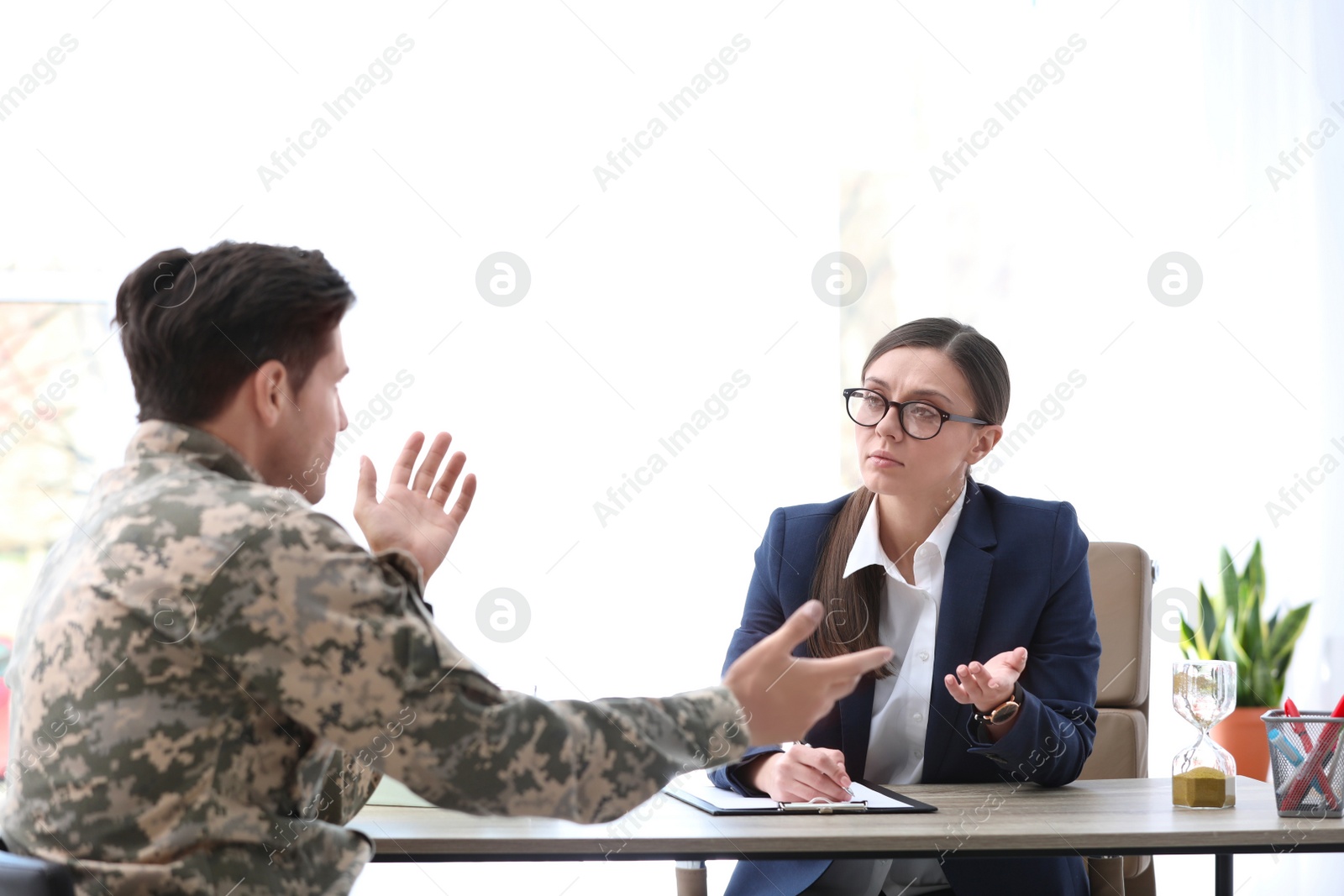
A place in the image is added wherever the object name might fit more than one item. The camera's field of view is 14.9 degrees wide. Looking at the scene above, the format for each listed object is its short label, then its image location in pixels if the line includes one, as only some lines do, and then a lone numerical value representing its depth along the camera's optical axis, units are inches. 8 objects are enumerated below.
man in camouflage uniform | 189.2
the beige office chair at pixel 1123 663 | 224.7
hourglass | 207.3
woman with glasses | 210.5
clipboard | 206.2
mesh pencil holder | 206.6
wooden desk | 201.1
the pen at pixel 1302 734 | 206.6
